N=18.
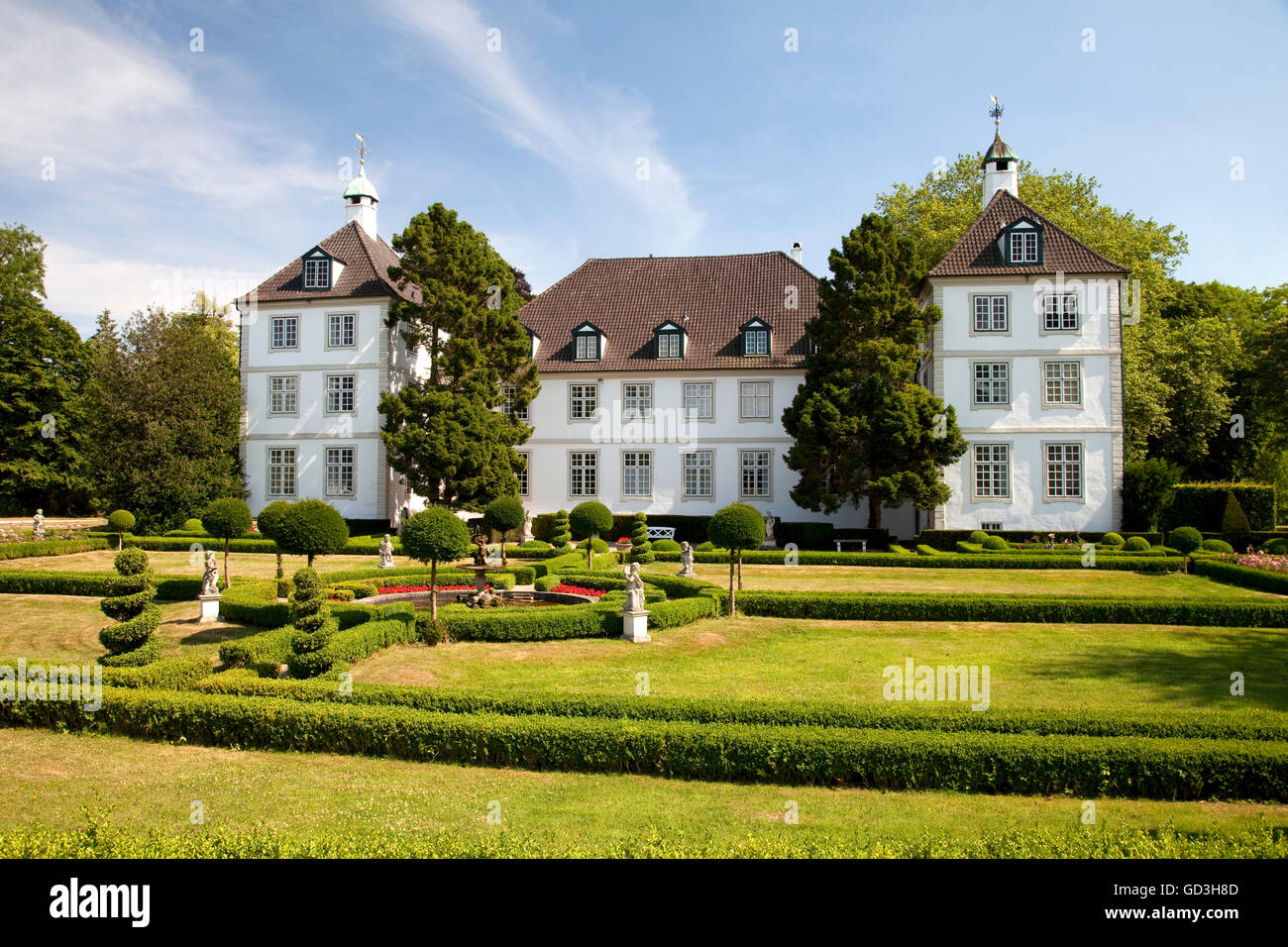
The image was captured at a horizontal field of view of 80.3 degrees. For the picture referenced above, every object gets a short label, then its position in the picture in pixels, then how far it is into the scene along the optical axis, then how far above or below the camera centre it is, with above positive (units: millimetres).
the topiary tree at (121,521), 25969 -998
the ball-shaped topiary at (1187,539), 23109 -1684
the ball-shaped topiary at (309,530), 15180 -800
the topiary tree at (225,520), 17047 -643
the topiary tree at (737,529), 15734 -866
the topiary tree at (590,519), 24938 -1005
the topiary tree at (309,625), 10008 -1839
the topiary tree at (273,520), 15305 -588
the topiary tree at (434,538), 13086 -838
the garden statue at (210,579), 14578 -1680
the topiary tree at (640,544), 22394 -1739
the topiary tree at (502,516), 20391 -722
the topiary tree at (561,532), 24677 -1518
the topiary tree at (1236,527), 25828 -1501
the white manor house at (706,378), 28406 +4473
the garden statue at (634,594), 13508 -1900
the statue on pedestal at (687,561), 18859 -1835
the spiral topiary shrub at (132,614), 9711 -1631
